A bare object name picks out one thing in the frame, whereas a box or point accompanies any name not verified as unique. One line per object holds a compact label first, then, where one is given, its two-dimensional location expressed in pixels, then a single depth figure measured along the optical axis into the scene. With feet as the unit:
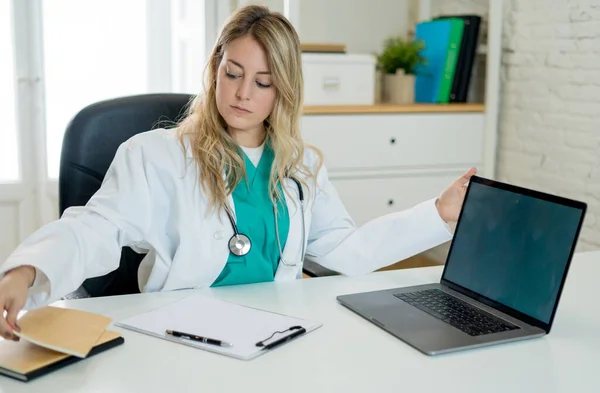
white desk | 3.18
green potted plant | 9.89
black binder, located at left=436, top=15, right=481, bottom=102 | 9.70
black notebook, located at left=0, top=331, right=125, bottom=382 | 3.18
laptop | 3.79
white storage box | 9.27
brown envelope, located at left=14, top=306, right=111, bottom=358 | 3.30
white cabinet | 9.10
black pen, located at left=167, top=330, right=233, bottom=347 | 3.57
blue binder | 9.88
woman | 4.81
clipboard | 3.58
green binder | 9.71
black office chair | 5.40
